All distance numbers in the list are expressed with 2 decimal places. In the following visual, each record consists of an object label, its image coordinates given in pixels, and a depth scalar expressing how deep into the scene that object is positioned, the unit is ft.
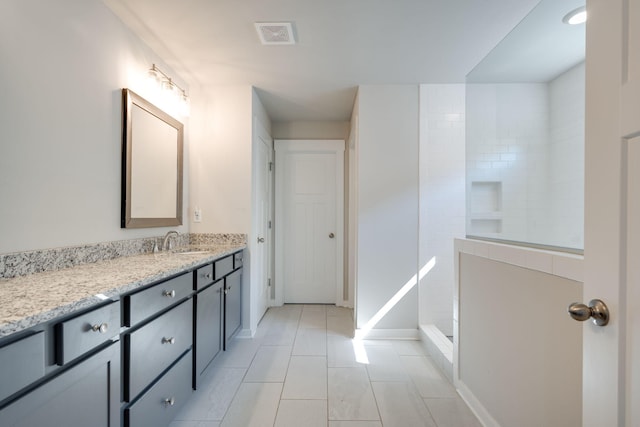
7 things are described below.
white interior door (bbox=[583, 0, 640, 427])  1.97
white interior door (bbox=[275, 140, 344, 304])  12.22
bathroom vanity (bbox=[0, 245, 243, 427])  2.41
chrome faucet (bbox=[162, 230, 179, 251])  7.21
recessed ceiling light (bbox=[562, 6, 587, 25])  3.28
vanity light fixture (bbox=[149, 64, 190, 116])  6.72
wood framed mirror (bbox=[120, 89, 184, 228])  6.02
